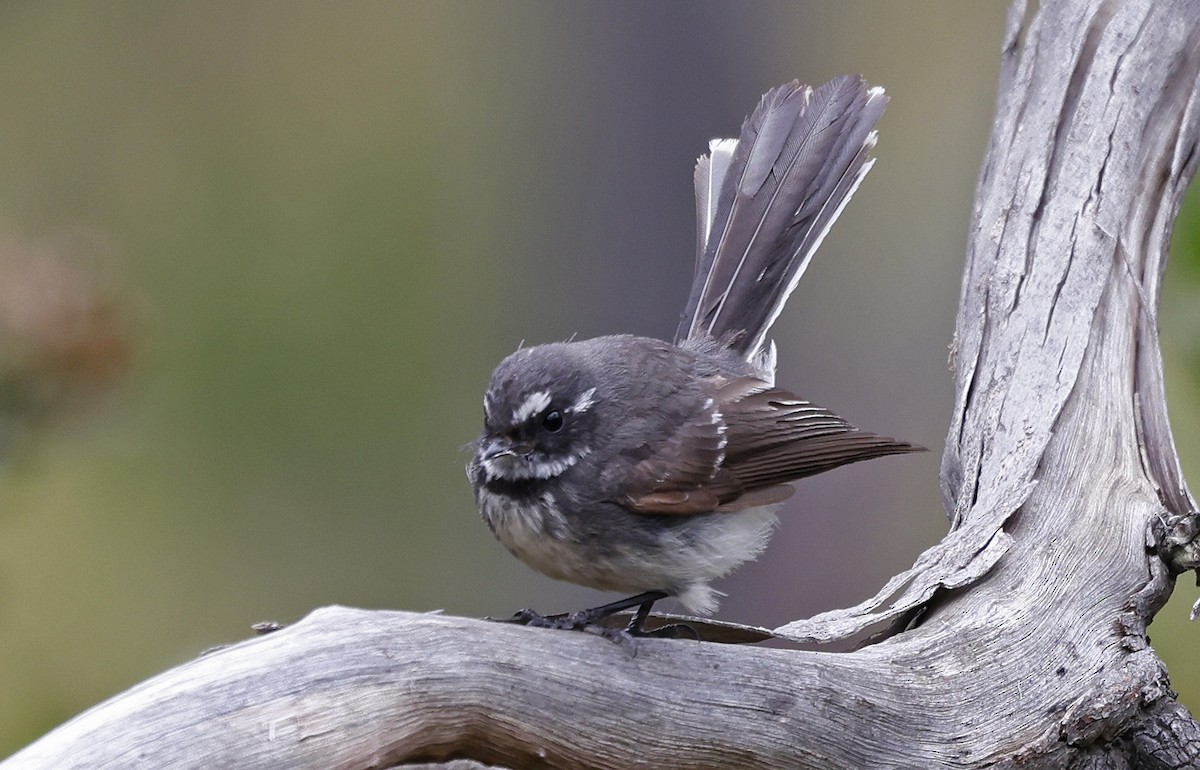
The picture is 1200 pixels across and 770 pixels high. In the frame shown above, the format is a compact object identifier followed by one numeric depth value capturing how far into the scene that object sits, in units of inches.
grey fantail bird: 267.6
